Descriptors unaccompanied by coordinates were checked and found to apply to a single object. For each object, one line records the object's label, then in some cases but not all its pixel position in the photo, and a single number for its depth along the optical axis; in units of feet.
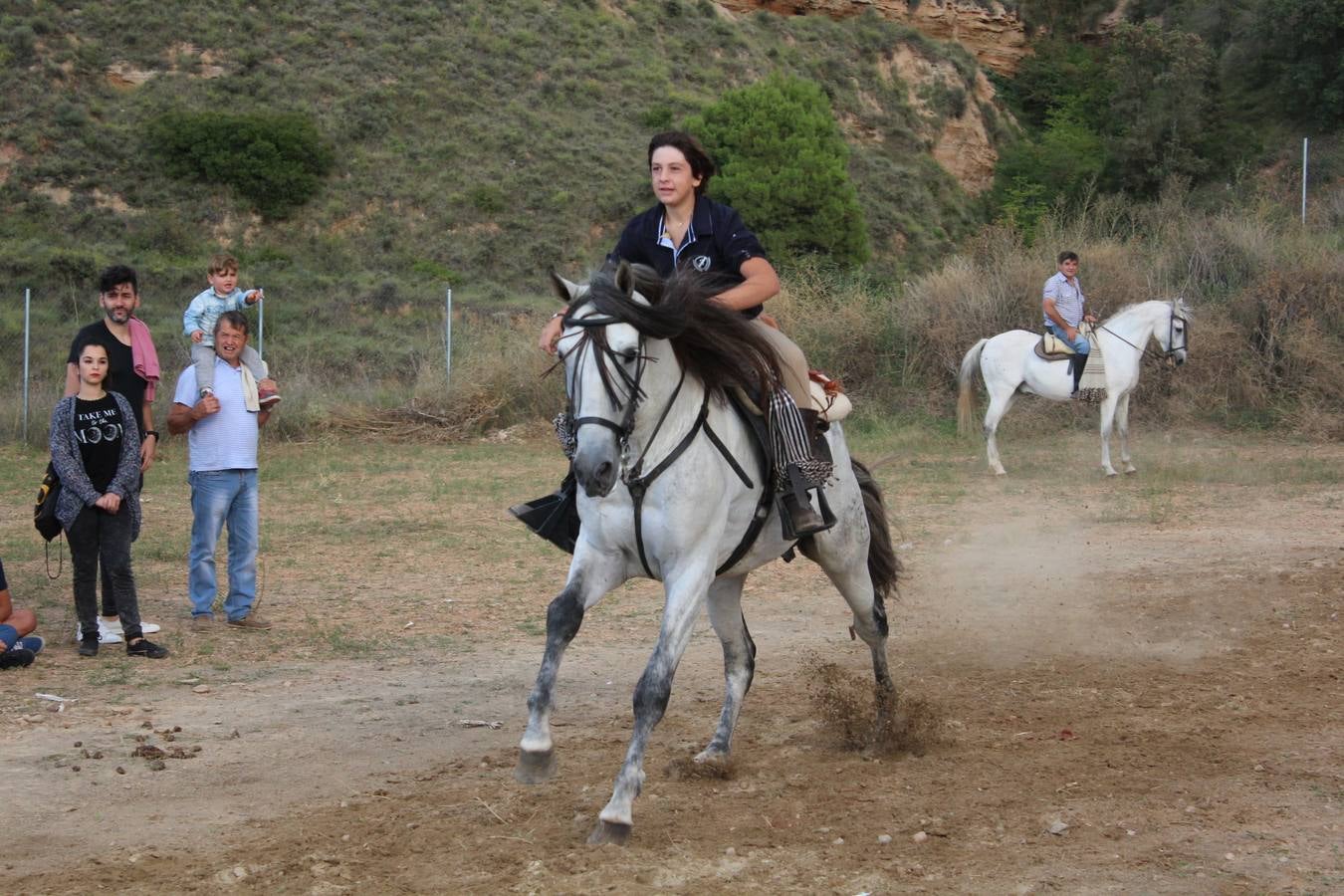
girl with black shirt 25.58
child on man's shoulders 29.04
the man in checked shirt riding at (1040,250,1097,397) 57.93
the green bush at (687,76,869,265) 126.21
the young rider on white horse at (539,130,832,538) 18.75
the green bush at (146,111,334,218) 126.72
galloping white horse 15.87
